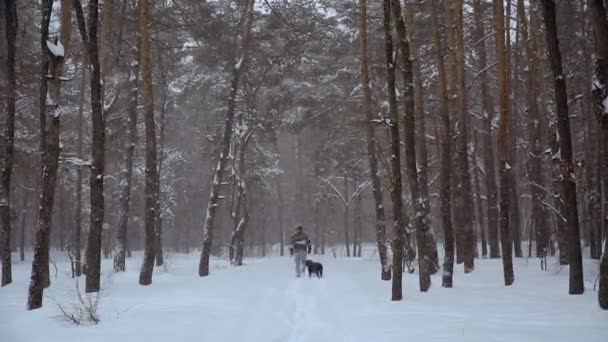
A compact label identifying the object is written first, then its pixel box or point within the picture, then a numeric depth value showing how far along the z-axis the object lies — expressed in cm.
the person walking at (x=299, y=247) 1797
